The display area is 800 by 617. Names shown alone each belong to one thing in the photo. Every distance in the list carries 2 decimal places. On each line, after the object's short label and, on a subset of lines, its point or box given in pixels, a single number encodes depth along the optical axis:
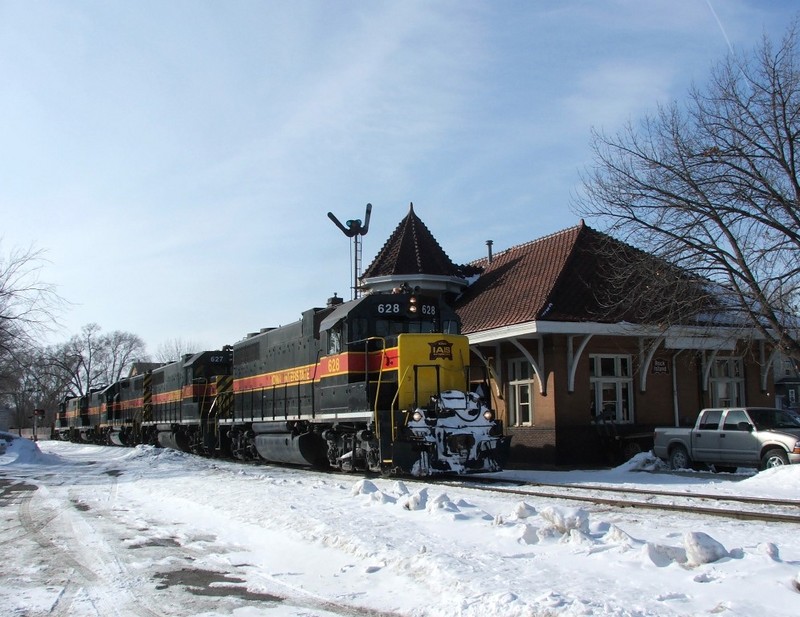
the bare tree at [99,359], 87.31
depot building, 19.94
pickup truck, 15.45
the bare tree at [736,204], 14.95
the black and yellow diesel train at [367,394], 14.21
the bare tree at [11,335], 24.89
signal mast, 31.75
